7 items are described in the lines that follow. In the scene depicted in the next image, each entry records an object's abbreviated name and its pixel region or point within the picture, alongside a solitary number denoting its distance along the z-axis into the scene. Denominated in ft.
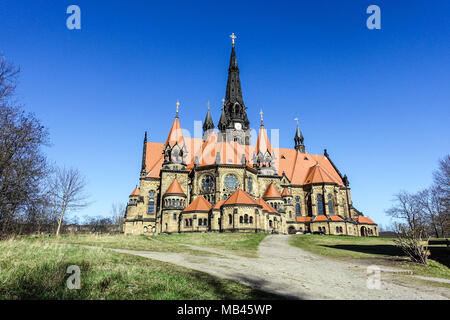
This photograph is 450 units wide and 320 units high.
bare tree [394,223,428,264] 54.24
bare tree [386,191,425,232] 160.19
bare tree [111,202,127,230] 286.13
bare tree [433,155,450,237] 111.73
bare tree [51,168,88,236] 120.67
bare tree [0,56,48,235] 50.47
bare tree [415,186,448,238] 131.44
